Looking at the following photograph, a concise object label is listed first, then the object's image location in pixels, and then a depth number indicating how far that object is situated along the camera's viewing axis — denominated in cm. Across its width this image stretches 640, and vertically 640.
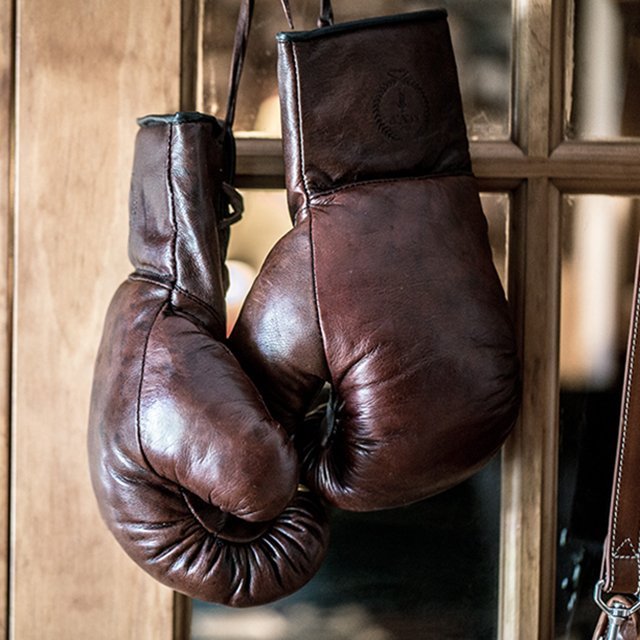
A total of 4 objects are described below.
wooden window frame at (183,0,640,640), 140
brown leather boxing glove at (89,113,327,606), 126
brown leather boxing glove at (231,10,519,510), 128
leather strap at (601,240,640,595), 135
